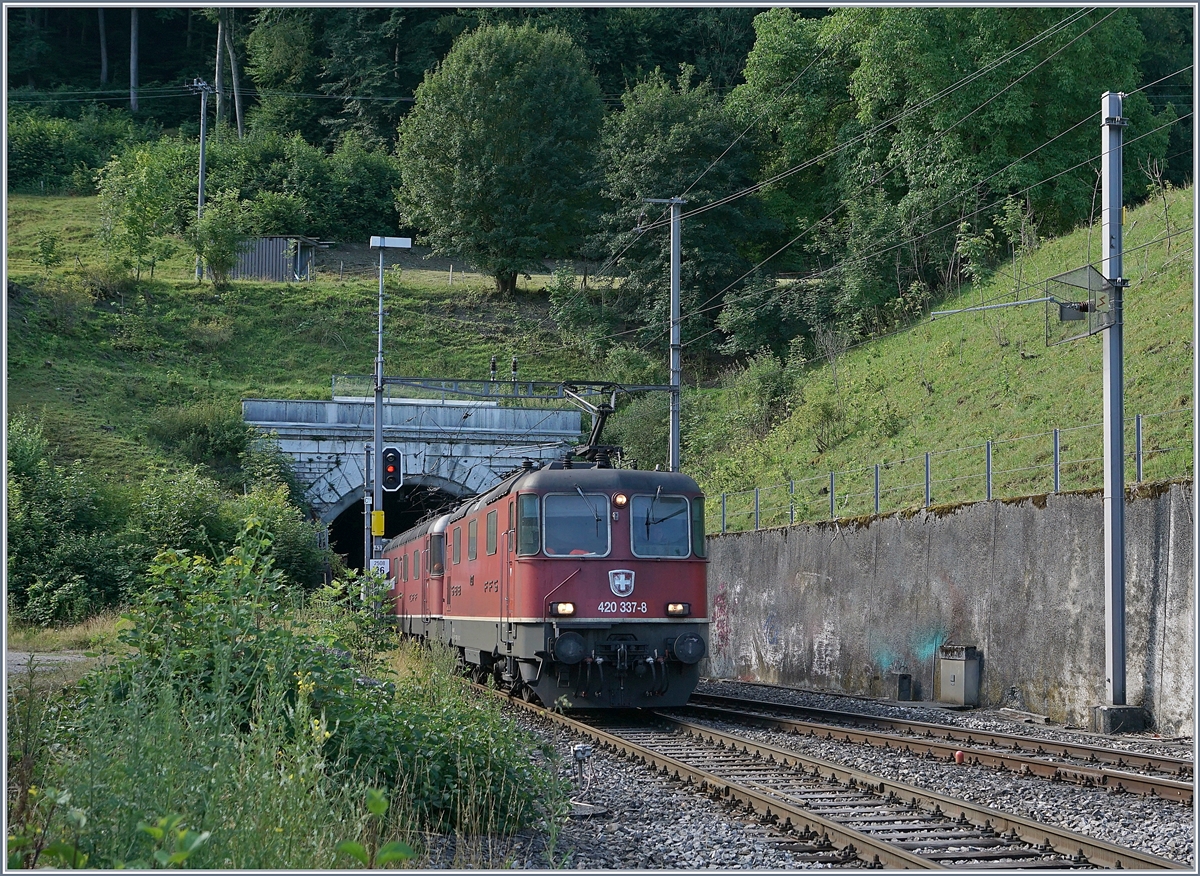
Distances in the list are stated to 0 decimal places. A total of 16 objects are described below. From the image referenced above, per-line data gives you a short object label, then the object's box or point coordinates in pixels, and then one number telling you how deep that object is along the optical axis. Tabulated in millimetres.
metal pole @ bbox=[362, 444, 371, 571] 36656
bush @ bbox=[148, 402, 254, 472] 36688
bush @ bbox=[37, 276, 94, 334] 42344
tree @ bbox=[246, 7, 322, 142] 68500
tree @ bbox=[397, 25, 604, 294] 53125
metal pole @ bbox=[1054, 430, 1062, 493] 16344
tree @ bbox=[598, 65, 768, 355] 45625
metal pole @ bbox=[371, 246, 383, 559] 27047
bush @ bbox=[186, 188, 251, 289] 49125
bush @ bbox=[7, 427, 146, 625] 24719
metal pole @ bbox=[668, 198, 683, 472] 23797
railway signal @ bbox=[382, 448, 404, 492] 25484
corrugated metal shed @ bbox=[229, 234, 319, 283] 54756
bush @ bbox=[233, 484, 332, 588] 29594
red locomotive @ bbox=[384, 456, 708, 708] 14648
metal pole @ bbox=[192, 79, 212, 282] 50438
